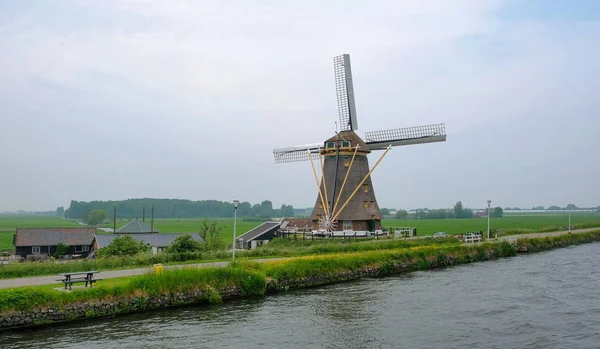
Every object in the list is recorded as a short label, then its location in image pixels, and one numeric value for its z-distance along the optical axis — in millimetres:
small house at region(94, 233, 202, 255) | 42469
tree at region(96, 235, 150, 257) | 32281
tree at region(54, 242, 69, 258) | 43031
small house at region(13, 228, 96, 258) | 44094
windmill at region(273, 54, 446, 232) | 39094
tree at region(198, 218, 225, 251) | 34781
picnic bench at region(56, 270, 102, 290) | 17500
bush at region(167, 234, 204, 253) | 29106
